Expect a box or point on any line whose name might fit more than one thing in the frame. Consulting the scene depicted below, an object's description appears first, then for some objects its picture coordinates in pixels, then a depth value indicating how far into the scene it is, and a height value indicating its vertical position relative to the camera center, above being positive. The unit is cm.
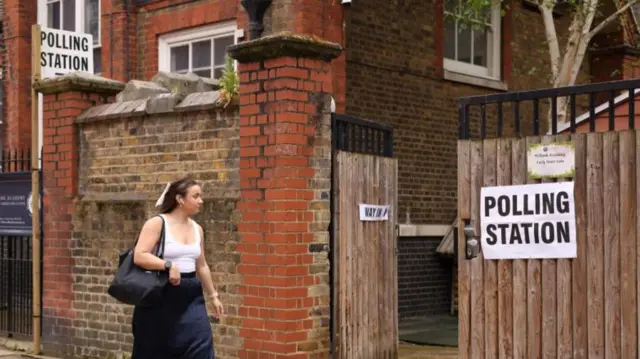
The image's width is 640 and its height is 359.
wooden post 1063 -31
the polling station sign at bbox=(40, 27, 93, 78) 1073 +159
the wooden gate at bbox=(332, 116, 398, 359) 842 -51
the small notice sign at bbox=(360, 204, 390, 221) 868 -20
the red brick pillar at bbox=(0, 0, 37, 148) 1692 +215
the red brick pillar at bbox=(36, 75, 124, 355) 1034 +4
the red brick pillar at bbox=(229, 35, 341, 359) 806 -3
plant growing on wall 863 +95
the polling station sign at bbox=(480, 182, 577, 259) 672 -22
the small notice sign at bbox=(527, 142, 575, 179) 673 +22
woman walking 636 -69
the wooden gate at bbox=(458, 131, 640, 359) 654 -61
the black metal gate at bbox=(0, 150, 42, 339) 1140 -105
